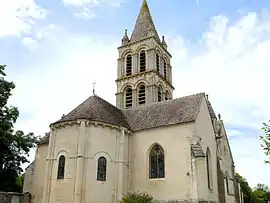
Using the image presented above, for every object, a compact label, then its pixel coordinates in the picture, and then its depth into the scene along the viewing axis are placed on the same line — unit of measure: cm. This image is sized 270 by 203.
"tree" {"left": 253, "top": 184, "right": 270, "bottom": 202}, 4507
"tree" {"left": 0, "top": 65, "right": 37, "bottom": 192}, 2014
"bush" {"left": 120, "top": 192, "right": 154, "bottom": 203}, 1388
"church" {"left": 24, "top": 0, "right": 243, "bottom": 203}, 1609
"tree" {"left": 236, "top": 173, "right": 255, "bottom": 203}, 3876
